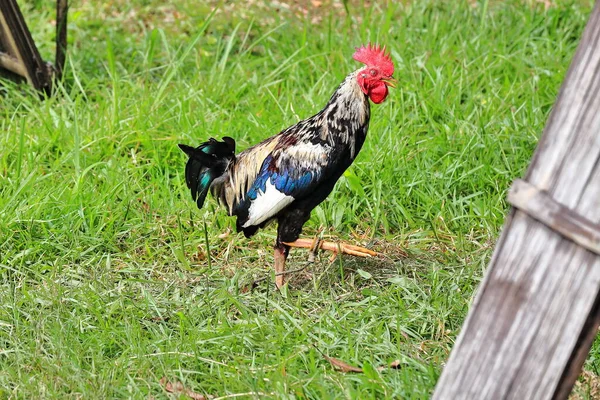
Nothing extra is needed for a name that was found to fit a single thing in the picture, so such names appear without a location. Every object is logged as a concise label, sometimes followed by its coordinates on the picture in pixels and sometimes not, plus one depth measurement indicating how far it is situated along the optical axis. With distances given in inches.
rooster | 271.1
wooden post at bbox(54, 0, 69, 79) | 409.1
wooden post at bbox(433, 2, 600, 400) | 150.9
